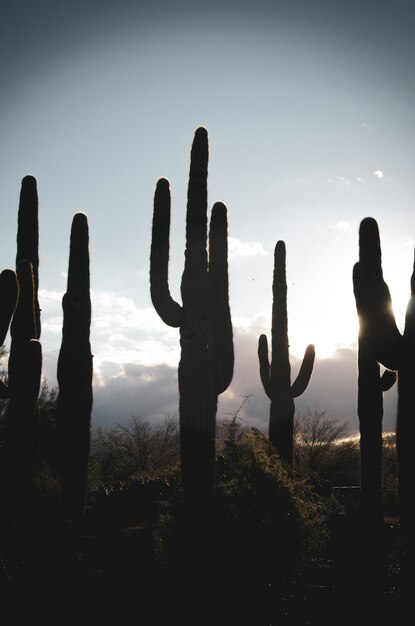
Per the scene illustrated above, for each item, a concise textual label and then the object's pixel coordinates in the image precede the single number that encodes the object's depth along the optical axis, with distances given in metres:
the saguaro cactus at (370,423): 11.74
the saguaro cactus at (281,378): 16.48
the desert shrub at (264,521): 8.20
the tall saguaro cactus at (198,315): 10.62
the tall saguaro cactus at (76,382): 11.38
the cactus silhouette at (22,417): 8.37
